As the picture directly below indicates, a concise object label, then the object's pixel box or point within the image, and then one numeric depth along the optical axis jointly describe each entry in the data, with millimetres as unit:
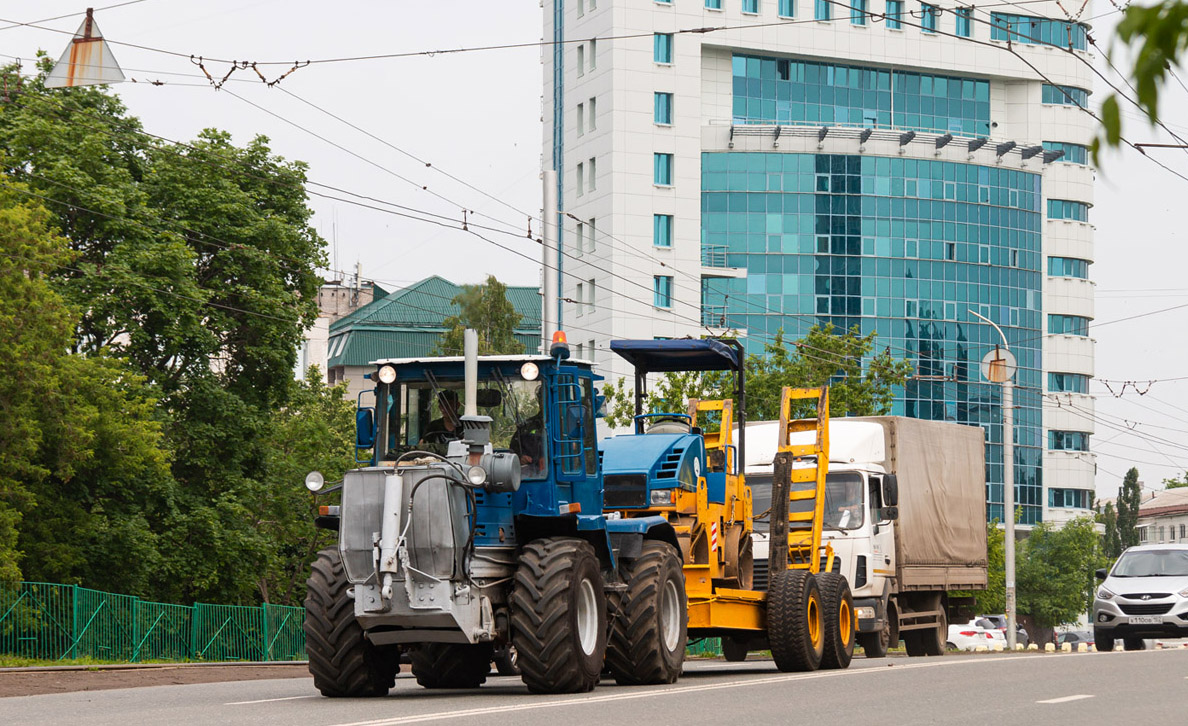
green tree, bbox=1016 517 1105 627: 88938
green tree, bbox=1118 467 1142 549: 119544
